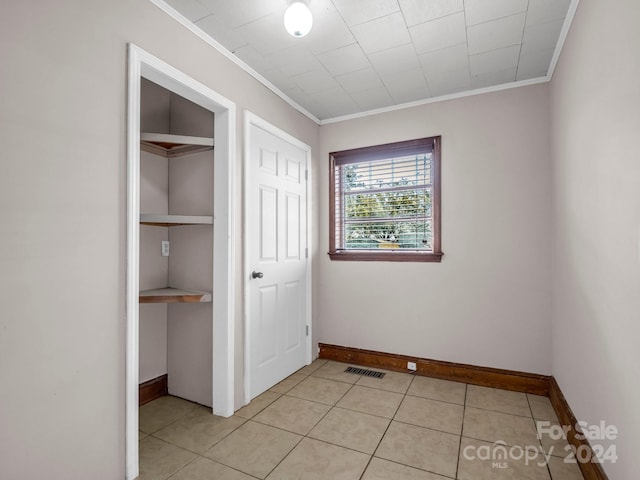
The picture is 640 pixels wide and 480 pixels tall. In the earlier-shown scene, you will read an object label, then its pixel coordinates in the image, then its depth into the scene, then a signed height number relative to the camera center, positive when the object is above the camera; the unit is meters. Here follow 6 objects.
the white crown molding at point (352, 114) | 2.00 +1.34
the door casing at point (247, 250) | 2.56 -0.07
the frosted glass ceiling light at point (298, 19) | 1.83 +1.23
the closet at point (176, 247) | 2.57 -0.06
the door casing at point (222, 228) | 2.20 +0.09
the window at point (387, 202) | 3.21 +0.39
